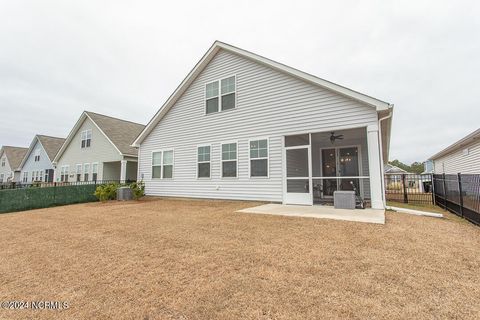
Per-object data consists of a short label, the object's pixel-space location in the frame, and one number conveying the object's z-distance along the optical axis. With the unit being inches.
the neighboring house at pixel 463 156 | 465.0
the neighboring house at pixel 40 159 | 966.2
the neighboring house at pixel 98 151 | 695.7
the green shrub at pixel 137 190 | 484.7
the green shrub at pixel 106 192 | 480.7
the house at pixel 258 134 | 318.0
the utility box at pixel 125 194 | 492.1
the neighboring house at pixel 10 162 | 1208.2
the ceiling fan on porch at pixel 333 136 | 368.5
